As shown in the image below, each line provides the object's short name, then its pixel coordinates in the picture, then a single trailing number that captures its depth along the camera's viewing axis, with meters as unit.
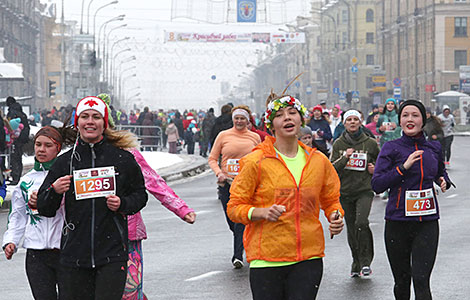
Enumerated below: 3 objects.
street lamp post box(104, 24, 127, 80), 98.50
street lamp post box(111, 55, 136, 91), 138.62
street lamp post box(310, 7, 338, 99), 123.25
